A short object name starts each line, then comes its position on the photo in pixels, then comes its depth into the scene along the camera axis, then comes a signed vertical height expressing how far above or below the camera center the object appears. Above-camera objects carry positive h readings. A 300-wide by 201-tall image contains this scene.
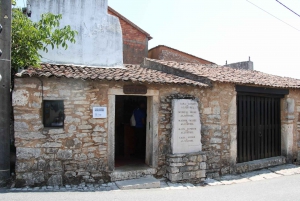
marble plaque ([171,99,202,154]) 6.94 -0.48
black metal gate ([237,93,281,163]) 8.45 -0.59
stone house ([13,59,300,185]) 5.86 -0.38
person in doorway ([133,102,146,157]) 8.40 -0.73
